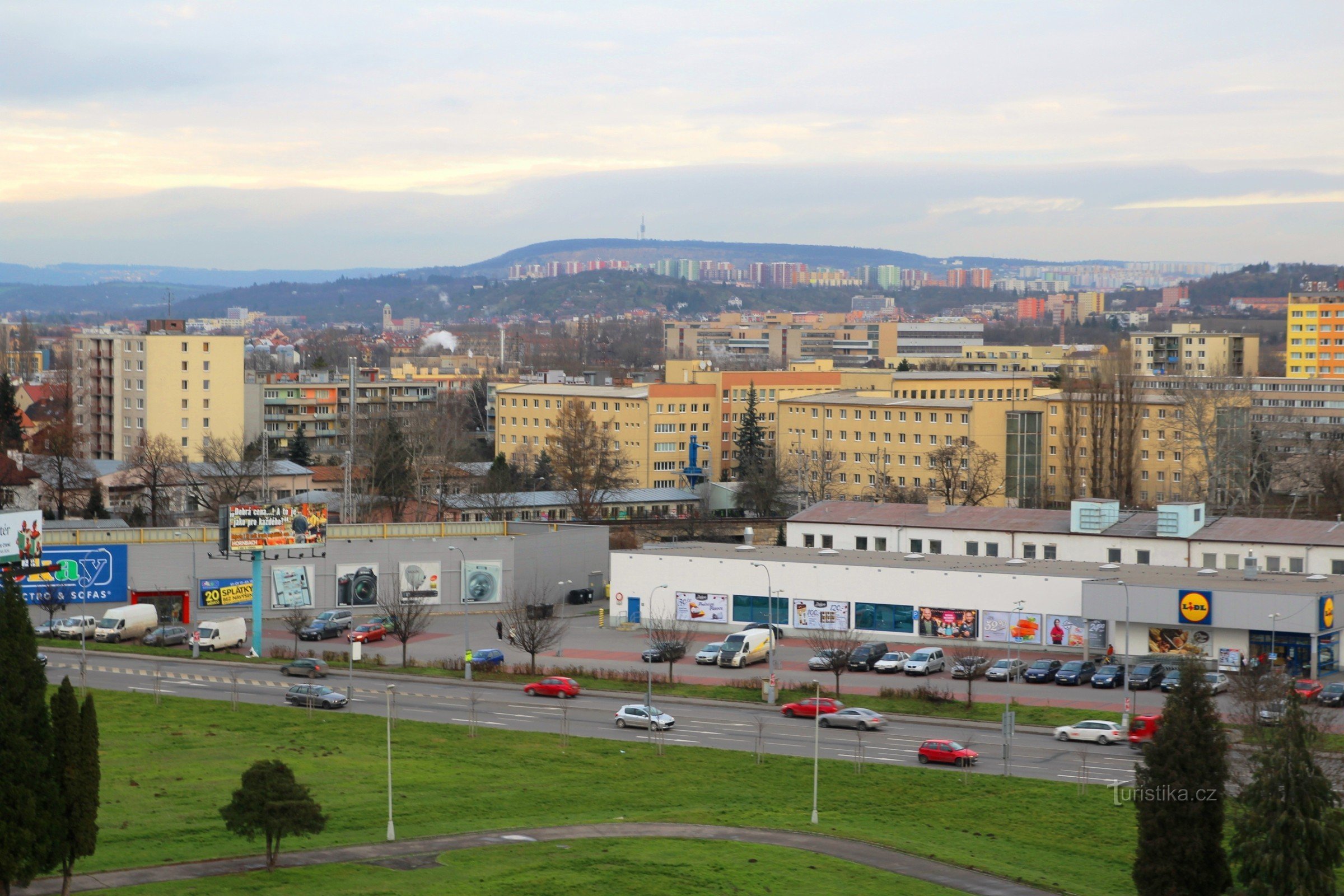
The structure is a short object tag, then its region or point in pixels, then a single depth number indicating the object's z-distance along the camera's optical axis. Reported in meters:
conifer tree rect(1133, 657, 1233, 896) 28.28
